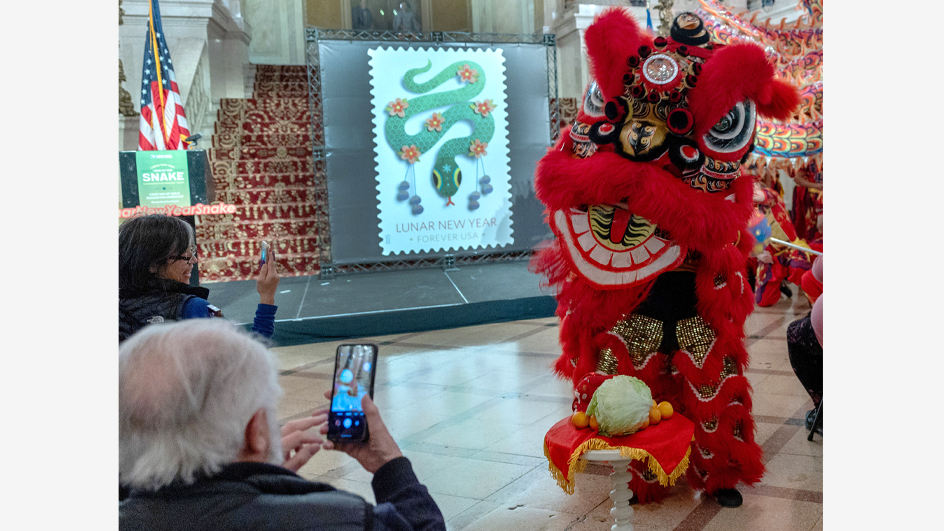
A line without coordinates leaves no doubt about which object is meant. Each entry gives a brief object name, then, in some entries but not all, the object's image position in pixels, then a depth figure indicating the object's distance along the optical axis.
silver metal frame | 7.73
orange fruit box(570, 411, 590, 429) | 2.07
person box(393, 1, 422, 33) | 13.60
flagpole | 5.29
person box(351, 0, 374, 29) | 13.56
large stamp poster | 7.82
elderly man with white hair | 0.95
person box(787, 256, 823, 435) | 3.06
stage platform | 5.21
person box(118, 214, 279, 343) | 1.73
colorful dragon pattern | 5.35
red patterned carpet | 7.88
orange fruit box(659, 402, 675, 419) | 2.12
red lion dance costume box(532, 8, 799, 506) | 2.20
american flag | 5.36
